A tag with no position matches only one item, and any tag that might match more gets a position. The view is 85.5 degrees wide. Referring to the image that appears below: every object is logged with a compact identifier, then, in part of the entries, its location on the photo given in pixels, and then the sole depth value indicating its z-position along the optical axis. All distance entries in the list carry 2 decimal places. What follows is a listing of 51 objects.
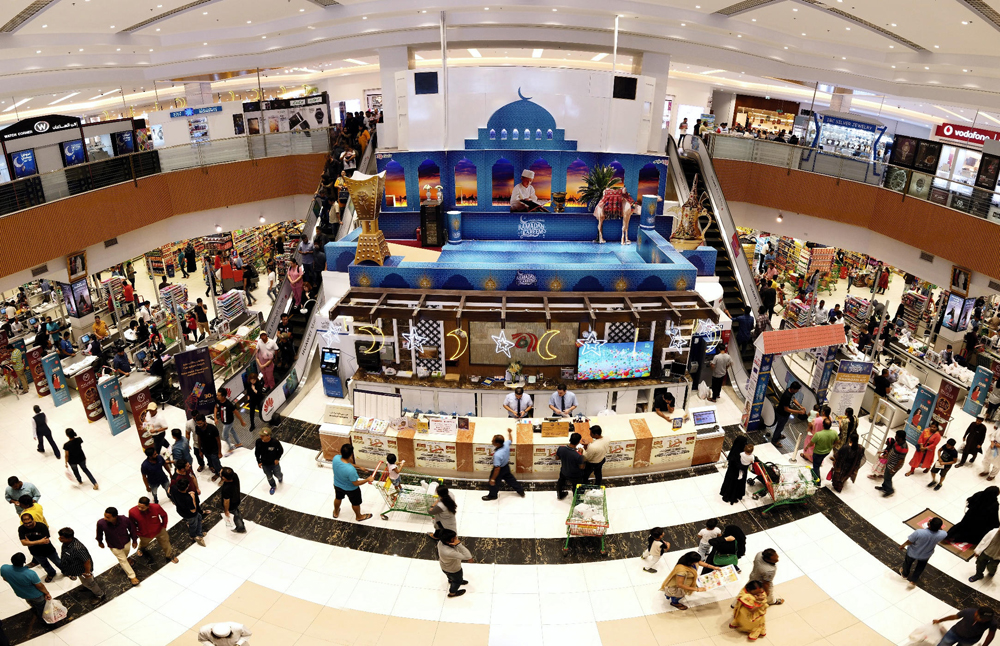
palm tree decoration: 14.45
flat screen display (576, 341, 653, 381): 10.64
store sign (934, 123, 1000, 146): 15.49
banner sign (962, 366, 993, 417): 11.29
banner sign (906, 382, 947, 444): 9.87
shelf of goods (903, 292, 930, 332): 15.98
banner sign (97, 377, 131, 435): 10.80
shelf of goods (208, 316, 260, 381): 12.18
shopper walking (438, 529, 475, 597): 6.64
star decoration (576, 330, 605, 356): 10.30
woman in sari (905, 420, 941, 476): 9.01
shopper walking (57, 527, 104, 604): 7.05
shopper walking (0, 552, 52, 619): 6.46
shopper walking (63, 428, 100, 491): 9.00
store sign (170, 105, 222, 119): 17.64
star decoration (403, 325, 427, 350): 10.80
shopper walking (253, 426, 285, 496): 8.58
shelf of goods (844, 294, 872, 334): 15.91
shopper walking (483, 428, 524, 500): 8.45
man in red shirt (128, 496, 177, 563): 7.35
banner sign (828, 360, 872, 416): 9.96
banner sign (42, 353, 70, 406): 12.02
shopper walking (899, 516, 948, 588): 6.94
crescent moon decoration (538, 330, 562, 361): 10.67
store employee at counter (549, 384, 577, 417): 9.80
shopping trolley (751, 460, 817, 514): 8.55
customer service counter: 9.01
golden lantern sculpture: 11.05
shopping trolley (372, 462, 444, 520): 8.26
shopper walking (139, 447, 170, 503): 8.45
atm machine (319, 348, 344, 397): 11.92
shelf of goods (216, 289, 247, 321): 14.16
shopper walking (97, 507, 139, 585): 7.11
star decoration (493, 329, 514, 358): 10.47
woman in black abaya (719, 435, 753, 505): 8.24
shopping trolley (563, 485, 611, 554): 7.87
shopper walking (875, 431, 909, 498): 8.80
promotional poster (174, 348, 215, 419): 10.17
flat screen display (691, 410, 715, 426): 9.51
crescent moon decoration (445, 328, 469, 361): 10.65
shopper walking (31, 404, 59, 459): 10.10
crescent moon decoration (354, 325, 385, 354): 10.76
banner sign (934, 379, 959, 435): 9.82
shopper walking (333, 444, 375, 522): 7.98
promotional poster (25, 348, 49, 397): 12.77
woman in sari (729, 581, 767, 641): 6.32
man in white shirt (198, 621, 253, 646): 5.73
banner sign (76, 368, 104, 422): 11.27
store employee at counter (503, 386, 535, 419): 9.86
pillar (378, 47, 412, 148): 17.80
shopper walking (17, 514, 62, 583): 7.19
